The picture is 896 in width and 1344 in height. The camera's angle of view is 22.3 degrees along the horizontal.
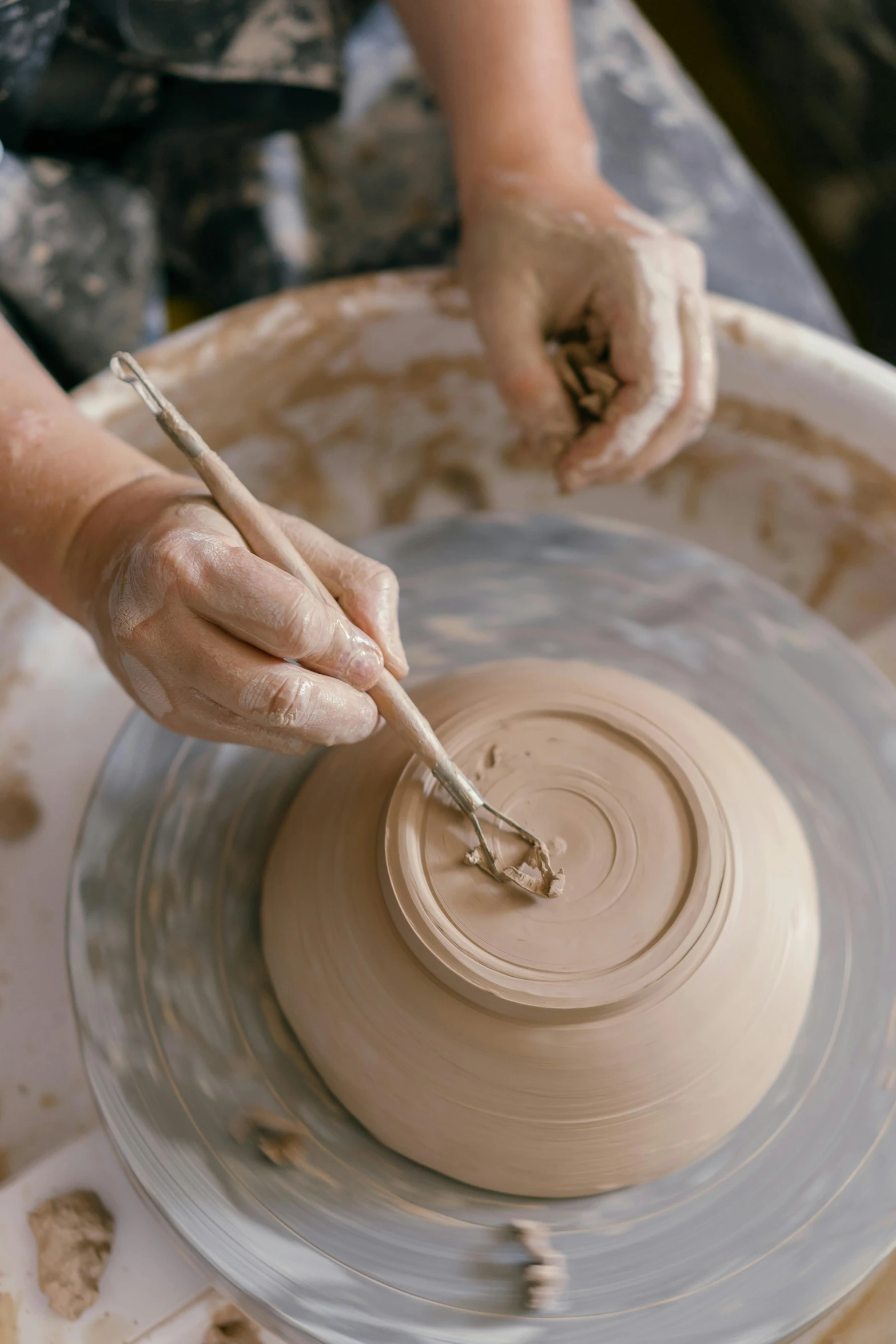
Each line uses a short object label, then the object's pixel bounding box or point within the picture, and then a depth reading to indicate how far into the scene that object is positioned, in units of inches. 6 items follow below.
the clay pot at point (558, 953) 26.5
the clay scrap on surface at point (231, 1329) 27.9
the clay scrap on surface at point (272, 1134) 27.7
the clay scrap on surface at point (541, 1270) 26.9
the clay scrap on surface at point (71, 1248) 27.5
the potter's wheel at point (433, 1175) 27.1
